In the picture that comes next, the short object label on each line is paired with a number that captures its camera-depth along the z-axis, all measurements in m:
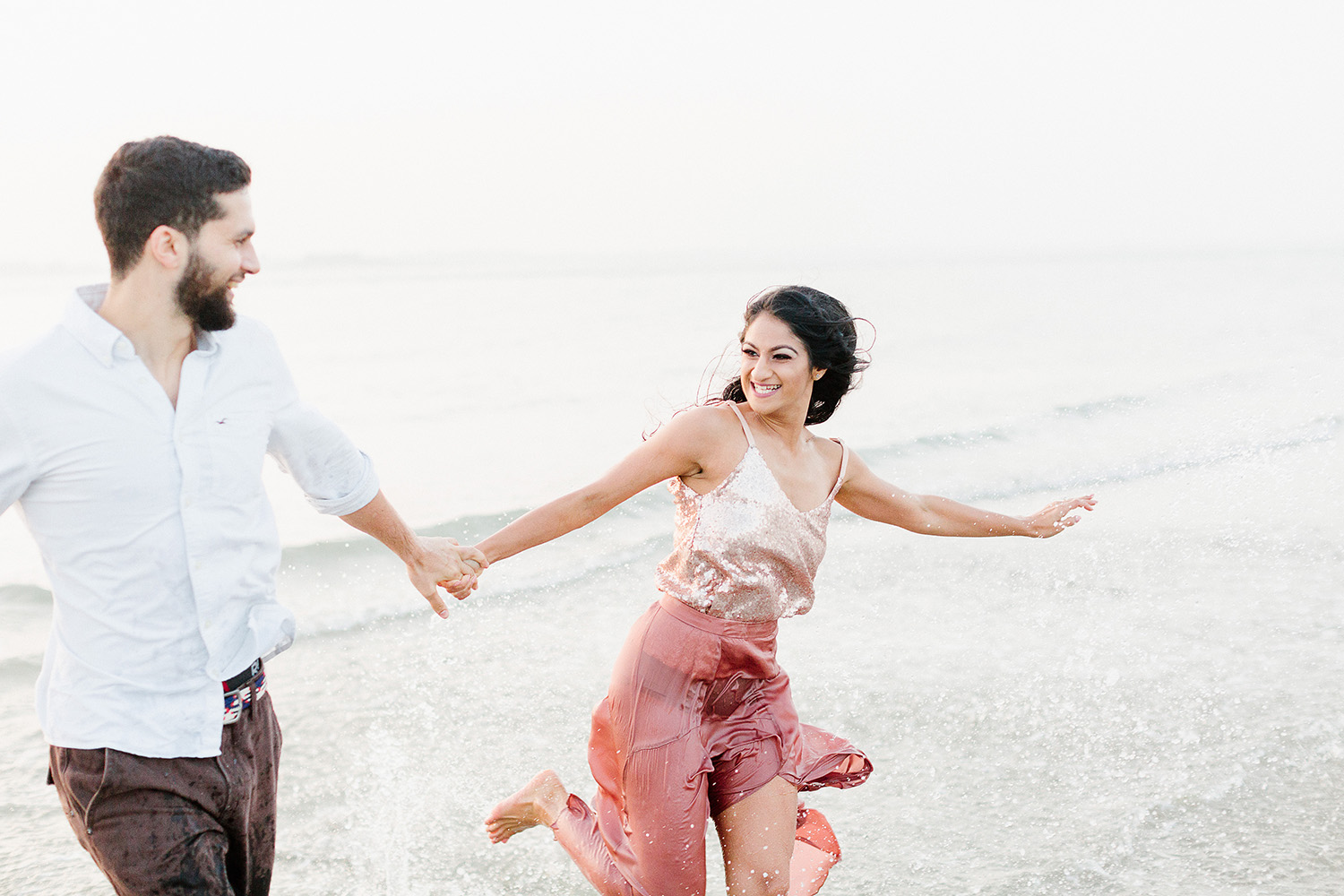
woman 4.15
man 2.71
